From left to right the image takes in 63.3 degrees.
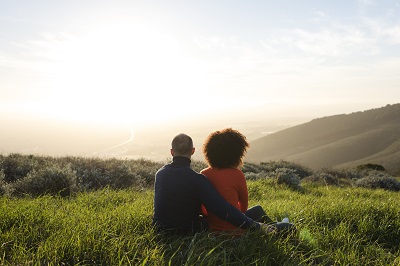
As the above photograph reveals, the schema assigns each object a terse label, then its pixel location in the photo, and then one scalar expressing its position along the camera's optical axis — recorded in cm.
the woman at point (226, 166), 473
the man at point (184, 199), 439
